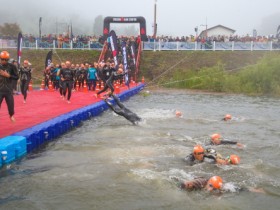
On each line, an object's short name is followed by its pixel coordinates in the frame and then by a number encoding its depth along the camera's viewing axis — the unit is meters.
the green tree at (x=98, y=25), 155.50
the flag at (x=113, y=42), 22.59
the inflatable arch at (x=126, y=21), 35.75
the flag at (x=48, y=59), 25.09
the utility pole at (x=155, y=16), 45.92
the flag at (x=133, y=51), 30.58
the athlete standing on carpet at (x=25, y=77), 16.03
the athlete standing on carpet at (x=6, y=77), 9.56
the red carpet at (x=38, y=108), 11.07
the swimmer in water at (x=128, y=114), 14.16
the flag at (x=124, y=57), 24.09
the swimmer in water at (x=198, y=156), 9.16
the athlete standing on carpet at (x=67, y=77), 16.28
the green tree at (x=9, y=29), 76.31
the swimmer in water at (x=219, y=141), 11.23
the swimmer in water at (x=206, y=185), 7.40
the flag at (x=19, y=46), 20.74
